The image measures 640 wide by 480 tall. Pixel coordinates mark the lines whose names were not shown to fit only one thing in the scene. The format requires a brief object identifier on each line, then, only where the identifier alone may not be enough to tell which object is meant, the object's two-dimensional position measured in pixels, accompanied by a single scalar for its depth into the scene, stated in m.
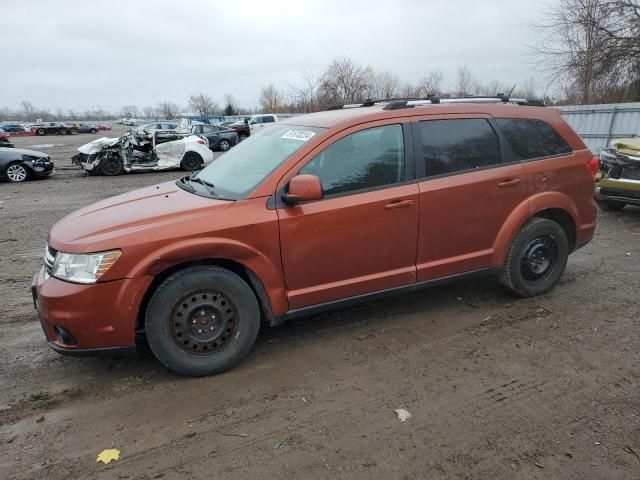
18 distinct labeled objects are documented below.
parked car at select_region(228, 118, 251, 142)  29.38
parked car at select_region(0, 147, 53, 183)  14.07
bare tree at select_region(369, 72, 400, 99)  49.25
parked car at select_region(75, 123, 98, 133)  63.91
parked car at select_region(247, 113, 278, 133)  31.11
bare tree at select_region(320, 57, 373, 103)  46.66
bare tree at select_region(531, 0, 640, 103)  18.80
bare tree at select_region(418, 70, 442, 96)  47.54
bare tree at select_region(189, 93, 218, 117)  92.12
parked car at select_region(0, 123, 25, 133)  57.95
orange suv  3.10
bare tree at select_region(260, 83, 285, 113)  73.06
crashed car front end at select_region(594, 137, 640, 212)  7.21
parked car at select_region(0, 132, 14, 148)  30.97
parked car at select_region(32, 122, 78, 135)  57.75
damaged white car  15.57
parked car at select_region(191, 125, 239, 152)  24.22
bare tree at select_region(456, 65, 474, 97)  46.83
